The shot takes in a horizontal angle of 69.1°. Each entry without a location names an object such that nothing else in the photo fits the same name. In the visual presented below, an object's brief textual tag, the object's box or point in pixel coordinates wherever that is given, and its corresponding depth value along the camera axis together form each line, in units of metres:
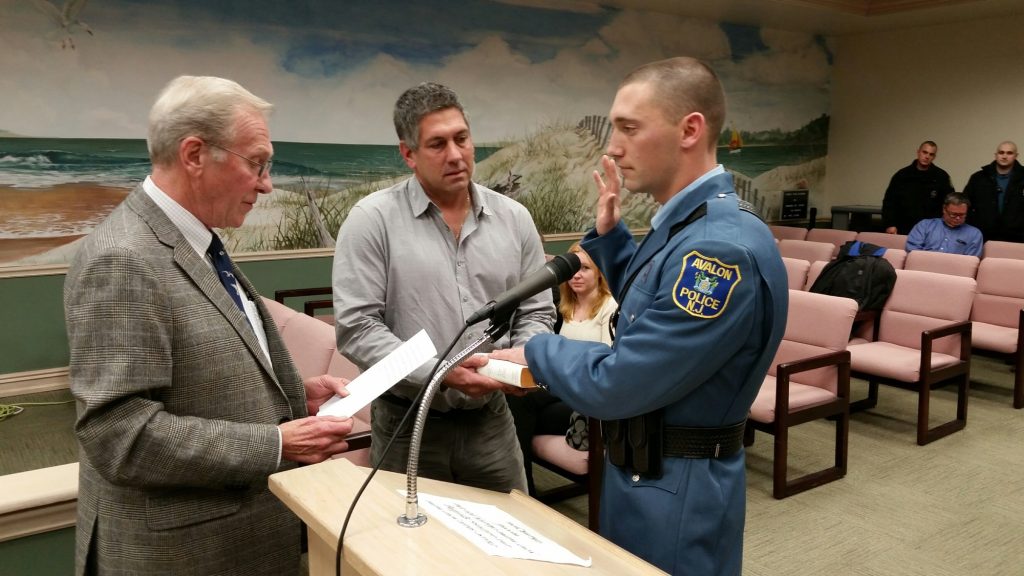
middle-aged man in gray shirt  1.85
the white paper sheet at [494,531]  1.06
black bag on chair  4.75
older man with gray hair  1.23
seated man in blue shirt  6.43
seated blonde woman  3.02
